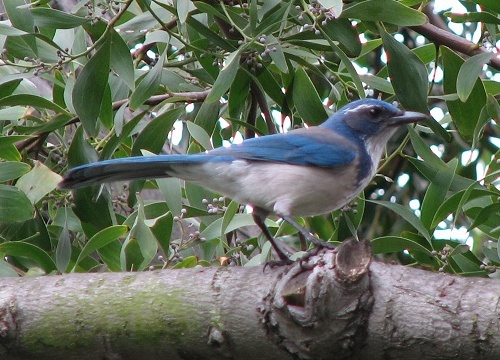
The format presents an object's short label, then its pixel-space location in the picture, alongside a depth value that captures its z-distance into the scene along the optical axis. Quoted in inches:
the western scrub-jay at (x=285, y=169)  286.7
